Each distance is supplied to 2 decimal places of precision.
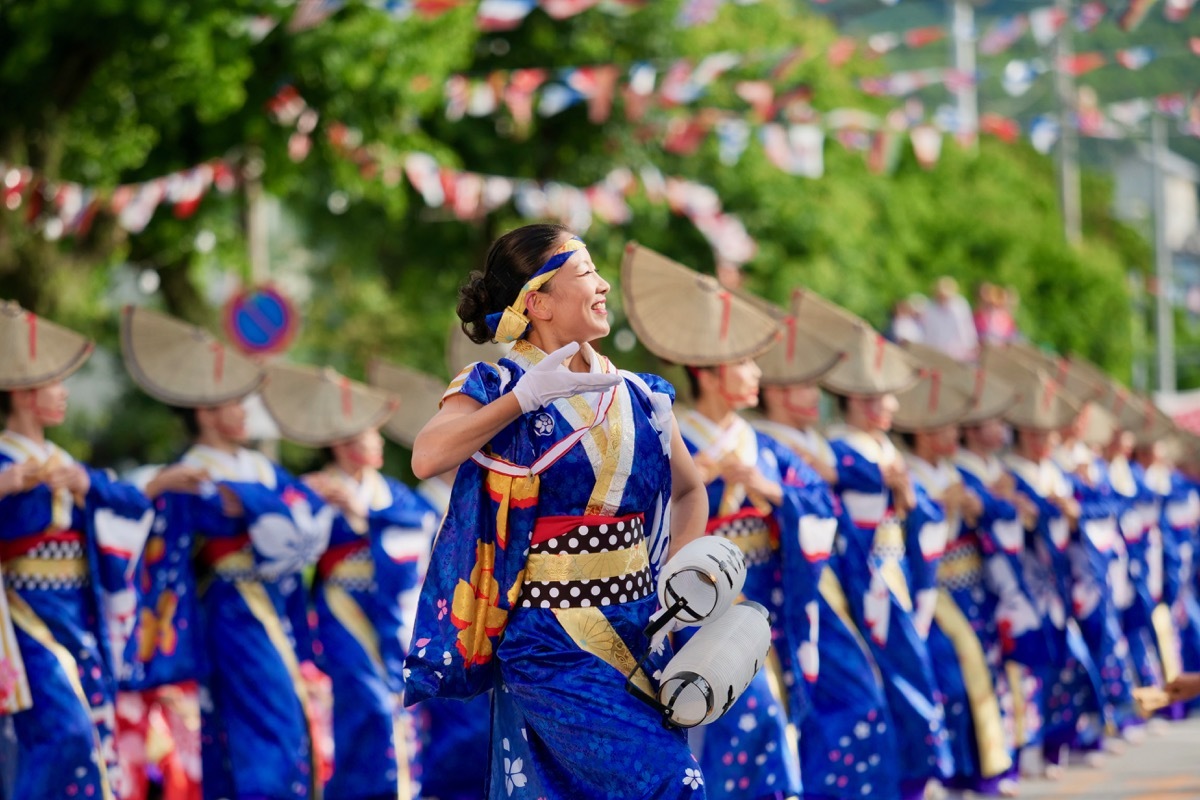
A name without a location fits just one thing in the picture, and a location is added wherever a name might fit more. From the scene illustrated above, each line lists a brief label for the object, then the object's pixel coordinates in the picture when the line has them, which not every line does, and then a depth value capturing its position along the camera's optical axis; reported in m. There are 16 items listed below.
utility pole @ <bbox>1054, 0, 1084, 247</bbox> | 30.17
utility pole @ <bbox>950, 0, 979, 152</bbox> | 29.34
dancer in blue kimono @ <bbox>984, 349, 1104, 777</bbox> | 20.16
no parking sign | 27.31
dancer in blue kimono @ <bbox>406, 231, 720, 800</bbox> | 8.15
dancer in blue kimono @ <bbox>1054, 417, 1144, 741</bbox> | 21.20
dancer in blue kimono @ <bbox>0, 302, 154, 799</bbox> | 13.37
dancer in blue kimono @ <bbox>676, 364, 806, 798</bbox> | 12.46
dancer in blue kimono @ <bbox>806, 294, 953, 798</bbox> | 15.20
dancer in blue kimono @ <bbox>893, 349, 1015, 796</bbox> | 17.64
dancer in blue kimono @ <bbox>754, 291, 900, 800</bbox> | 13.25
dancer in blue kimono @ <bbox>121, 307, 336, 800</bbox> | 15.54
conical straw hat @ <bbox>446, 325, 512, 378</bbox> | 16.42
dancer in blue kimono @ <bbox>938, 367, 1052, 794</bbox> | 18.92
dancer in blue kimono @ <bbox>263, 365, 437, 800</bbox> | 16.50
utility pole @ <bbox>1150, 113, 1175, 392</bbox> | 58.19
